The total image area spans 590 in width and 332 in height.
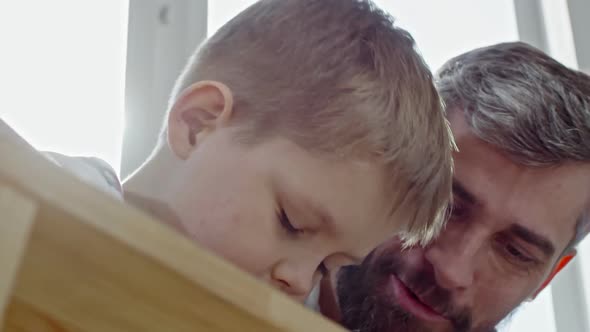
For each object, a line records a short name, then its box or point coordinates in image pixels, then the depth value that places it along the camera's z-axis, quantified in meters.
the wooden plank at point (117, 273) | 0.24
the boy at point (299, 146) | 0.61
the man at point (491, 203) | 0.98
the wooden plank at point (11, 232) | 0.23
